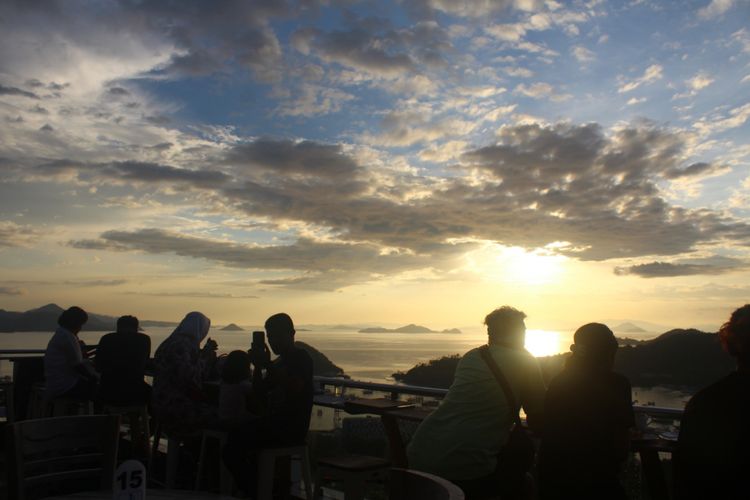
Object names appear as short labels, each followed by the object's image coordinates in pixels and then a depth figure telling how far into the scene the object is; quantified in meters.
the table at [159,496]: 2.13
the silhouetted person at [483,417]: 3.16
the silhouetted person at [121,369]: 5.95
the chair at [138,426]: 5.99
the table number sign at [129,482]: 1.46
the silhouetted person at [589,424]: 2.89
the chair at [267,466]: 4.03
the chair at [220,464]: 4.48
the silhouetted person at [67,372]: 6.41
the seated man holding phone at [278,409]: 4.08
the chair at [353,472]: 3.87
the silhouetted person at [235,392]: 4.62
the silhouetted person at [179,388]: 4.69
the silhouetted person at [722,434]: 2.41
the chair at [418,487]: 1.45
